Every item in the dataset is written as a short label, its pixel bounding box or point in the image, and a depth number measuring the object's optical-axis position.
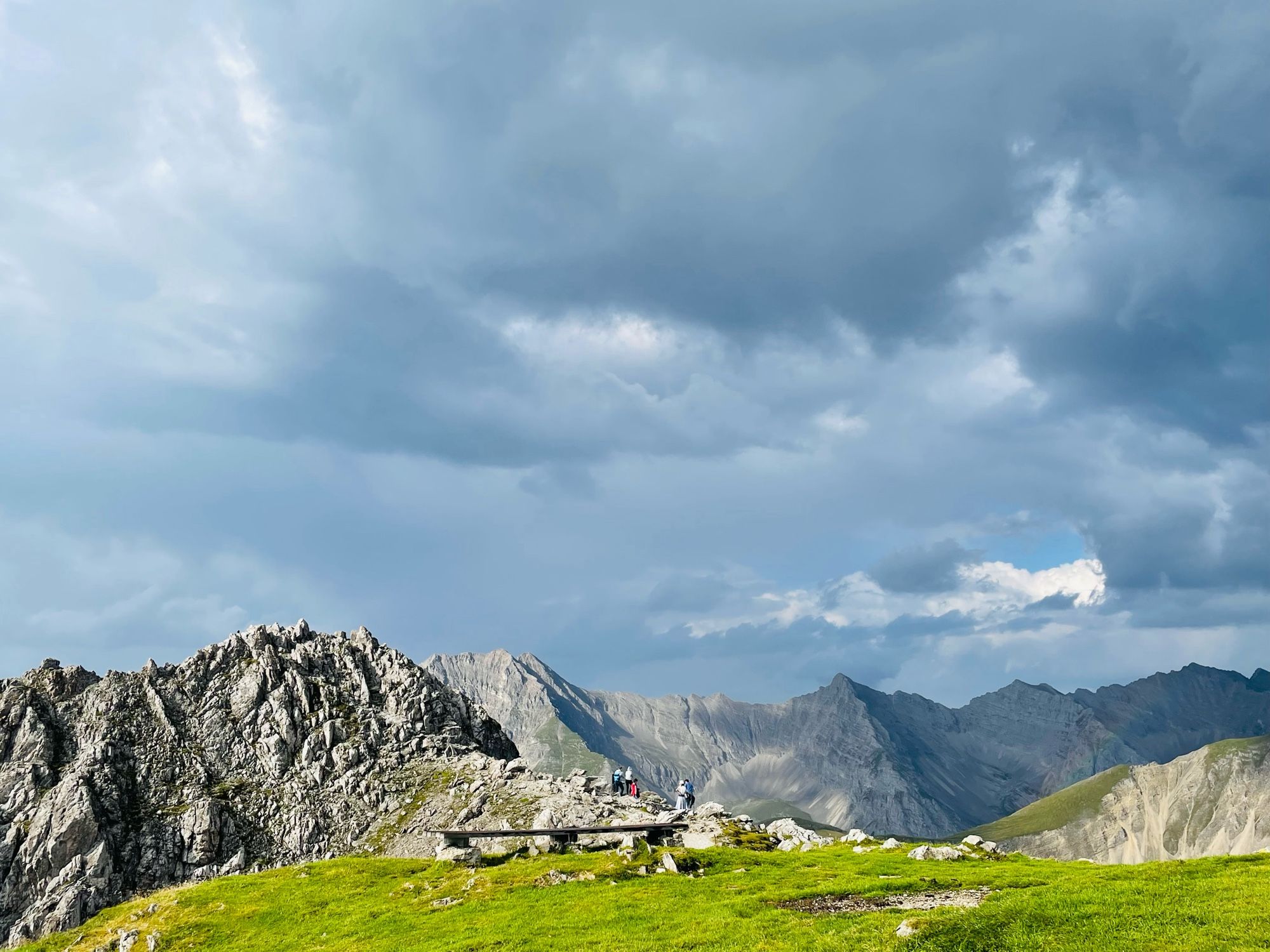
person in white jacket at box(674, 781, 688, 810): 80.88
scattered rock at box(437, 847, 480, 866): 57.12
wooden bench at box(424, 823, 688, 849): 58.66
